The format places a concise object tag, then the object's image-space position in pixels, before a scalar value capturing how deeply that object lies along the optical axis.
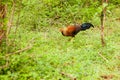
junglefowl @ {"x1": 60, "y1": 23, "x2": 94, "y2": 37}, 14.17
